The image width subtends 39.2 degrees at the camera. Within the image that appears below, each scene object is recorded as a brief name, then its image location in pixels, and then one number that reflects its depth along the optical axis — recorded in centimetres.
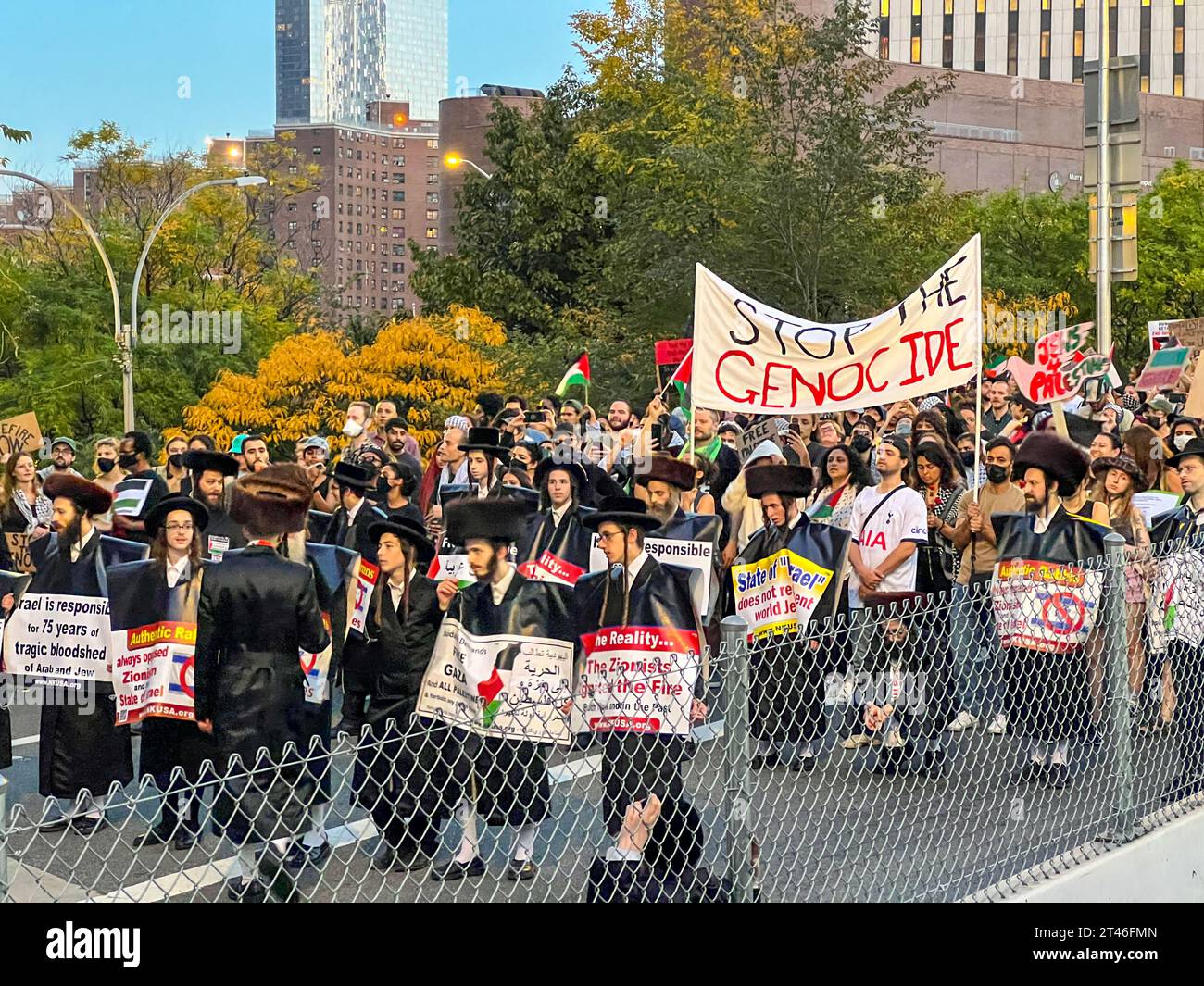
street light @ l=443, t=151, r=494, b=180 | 3632
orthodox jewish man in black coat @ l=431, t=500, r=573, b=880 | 671
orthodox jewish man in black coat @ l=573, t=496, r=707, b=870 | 592
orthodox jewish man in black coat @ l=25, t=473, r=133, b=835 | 809
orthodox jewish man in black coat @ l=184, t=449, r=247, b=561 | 980
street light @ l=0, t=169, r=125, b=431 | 2998
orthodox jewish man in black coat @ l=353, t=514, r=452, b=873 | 730
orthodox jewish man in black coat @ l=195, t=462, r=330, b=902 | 659
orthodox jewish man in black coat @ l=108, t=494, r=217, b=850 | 745
